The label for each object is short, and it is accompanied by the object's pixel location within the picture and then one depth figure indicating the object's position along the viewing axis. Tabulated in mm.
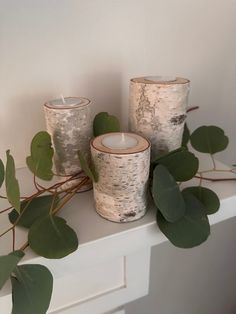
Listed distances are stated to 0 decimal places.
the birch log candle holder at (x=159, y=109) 332
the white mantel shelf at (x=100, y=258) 298
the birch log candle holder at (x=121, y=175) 286
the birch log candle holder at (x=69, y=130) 324
